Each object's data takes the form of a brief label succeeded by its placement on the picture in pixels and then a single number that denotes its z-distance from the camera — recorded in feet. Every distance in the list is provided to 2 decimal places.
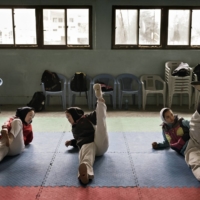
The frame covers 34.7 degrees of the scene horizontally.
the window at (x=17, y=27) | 23.32
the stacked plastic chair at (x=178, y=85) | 22.26
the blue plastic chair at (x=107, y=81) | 22.73
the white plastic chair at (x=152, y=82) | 23.63
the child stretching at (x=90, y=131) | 12.34
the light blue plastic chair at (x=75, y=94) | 22.97
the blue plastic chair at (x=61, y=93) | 22.58
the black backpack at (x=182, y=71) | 22.00
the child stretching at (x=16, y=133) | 12.75
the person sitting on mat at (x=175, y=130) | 13.12
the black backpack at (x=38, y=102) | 22.11
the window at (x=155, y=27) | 23.17
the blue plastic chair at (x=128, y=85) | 22.98
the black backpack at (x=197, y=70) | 22.88
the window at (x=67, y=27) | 23.26
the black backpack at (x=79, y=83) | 22.77
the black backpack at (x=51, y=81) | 23.16
